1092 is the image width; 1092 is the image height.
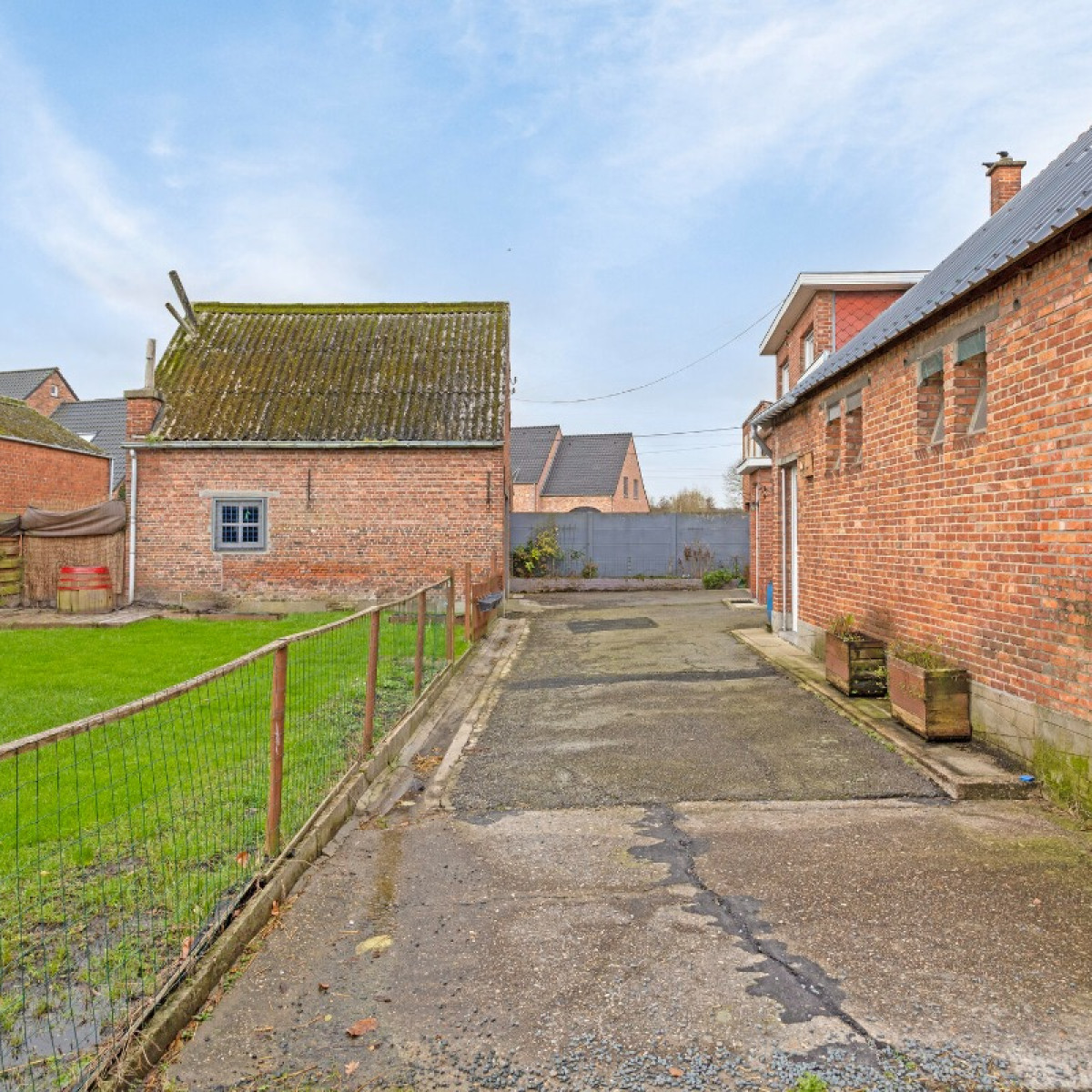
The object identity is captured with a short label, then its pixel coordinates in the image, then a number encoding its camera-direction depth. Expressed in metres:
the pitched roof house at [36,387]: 38.56
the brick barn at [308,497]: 16.36
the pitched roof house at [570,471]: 42.06
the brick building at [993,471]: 5.17
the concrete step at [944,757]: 5.31
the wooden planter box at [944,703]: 6.35
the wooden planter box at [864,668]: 7.98
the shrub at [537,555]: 24.95
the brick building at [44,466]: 23.41
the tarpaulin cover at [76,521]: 16.23
